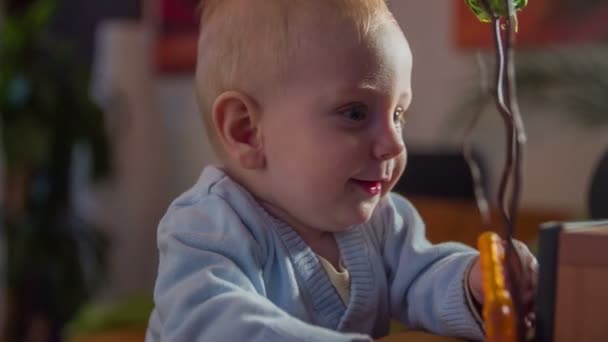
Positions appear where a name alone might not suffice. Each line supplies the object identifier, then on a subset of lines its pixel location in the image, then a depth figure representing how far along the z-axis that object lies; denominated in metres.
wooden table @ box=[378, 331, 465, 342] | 0.83
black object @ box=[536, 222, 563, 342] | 0.75
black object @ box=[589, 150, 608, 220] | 1.07
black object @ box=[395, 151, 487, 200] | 2.87
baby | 0.88
